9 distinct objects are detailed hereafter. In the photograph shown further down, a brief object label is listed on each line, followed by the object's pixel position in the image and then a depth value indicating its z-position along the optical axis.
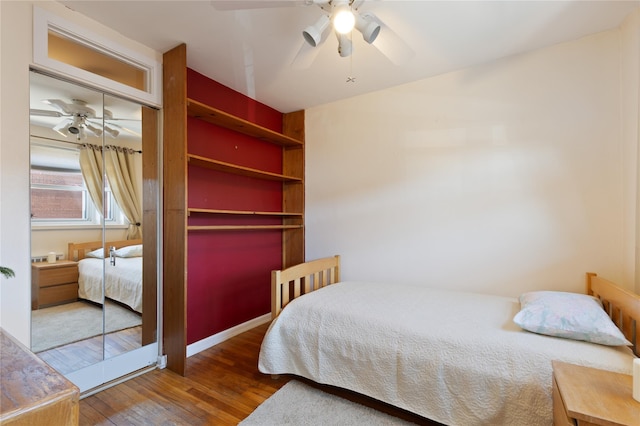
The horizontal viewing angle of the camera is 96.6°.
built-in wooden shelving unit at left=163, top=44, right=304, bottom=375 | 2.19
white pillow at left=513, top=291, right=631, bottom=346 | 1.43
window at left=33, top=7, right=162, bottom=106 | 1.75
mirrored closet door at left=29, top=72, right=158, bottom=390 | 1.81
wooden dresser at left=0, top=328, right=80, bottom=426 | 0.61
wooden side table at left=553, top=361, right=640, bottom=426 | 0.93
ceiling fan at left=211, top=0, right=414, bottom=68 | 1.57
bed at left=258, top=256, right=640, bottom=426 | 1.39
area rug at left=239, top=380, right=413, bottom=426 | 1.70
